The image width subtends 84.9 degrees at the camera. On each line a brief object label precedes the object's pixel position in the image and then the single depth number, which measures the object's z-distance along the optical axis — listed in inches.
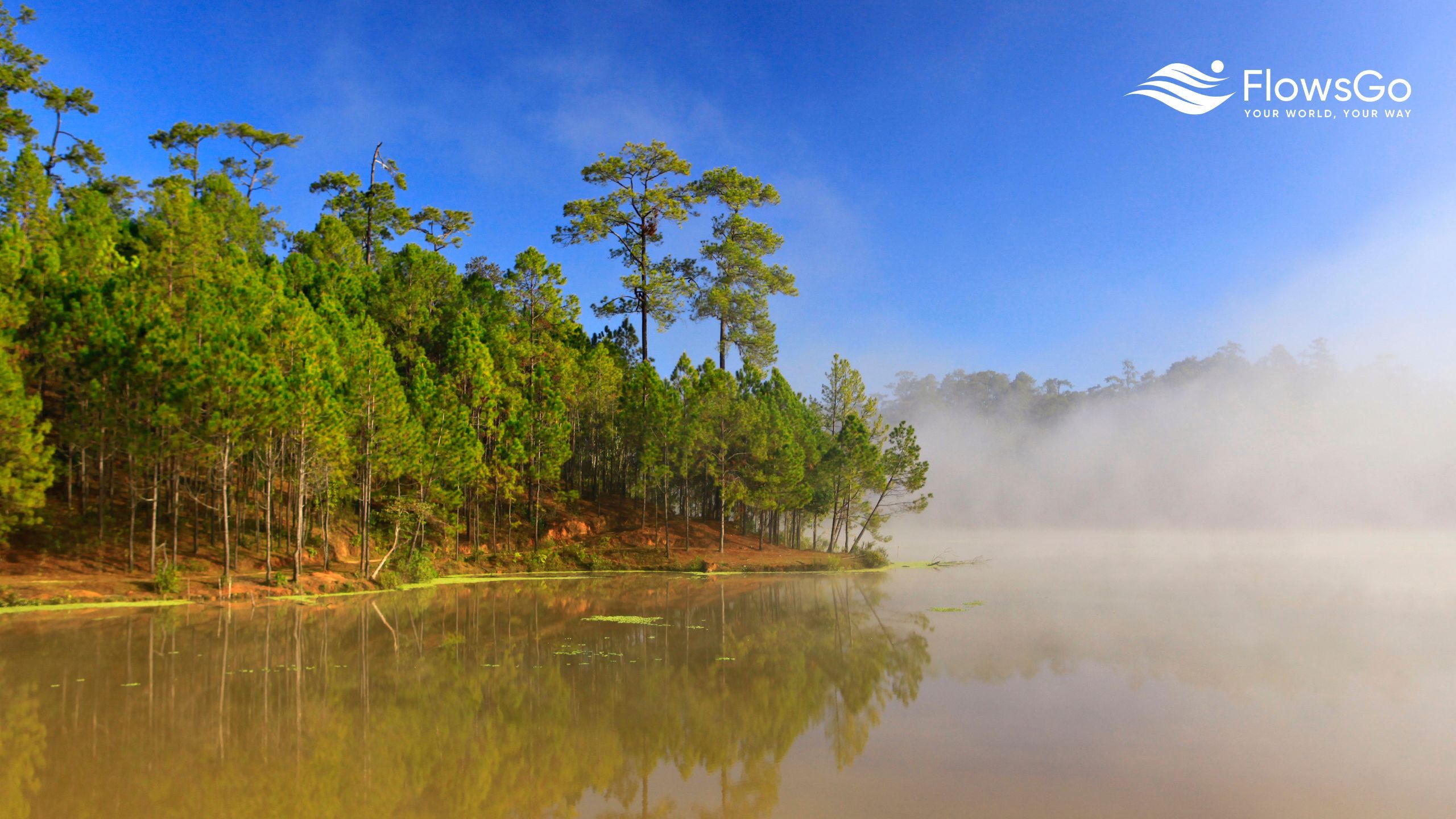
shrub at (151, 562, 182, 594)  887.7
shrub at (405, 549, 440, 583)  1178.6
